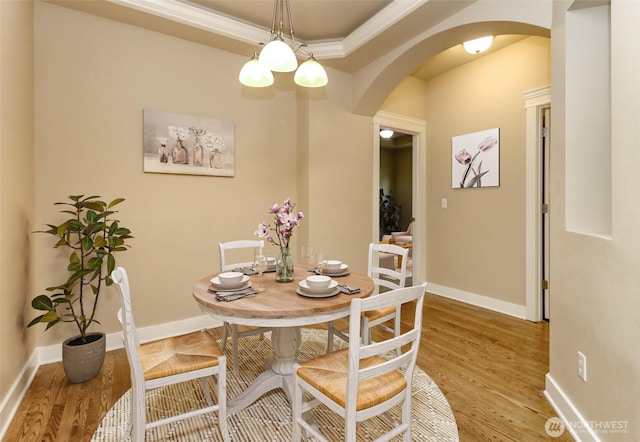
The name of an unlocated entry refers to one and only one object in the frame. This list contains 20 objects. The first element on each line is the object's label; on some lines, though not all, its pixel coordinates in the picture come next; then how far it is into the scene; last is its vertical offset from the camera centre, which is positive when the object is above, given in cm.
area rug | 171 -111
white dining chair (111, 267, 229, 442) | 146 -69
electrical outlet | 163 -73
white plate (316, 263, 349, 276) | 213 -34
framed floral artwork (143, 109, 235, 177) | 283 +69
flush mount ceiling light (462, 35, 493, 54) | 323 +176
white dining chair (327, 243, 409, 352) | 217 -63
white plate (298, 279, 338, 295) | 168 -36
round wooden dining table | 151 -42
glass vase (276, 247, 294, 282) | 202 -29
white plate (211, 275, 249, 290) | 177 -35
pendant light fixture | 183 +93
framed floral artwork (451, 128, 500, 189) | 369 +72
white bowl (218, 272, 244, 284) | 178 -32
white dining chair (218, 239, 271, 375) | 228 -36
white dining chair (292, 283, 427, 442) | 124 -70
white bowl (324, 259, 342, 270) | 214 -30
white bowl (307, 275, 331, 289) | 170 -33
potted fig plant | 216 -43
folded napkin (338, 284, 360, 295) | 175 -38
